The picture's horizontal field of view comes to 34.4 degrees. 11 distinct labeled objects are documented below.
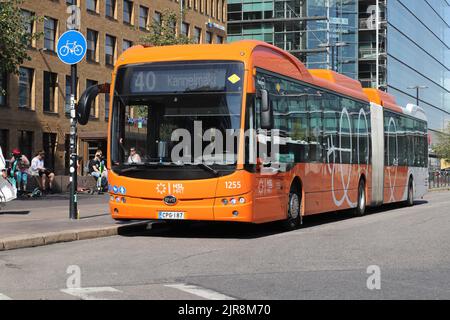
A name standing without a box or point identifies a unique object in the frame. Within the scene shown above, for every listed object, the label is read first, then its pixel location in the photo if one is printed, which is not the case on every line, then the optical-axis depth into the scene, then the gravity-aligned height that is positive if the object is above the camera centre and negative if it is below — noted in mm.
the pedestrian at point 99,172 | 28984 -179
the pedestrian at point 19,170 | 24812 -88
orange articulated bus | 12133 +584
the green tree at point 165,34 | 37781 +7026
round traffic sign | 14859 +2475
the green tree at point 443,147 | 82812 +2420
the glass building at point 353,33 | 75062 +14882
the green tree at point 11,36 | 21719 +4001
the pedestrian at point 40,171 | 26484 -129
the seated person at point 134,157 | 12648 +185
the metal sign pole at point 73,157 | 14797 +215
